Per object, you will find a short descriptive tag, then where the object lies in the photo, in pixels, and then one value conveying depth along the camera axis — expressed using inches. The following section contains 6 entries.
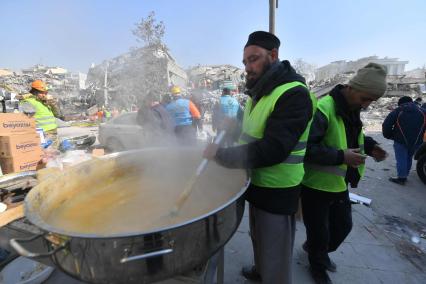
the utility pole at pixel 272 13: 188.9
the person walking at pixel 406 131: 216.8
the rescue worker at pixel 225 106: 262.4
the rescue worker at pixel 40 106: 179.9
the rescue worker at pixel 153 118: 204.2
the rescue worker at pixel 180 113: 235.6
